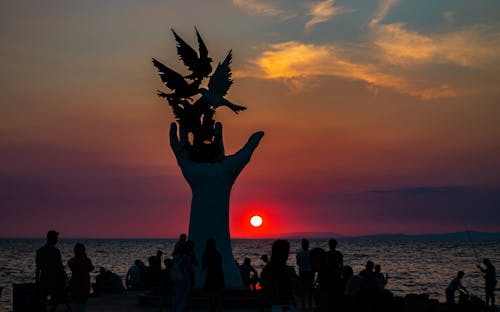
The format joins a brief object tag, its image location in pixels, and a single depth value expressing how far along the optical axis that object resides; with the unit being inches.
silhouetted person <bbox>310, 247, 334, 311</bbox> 639.6
